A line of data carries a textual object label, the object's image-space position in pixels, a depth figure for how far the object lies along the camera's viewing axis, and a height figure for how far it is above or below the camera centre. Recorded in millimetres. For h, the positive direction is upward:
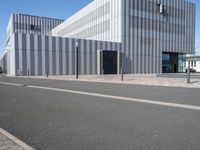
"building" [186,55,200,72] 52085 +1539
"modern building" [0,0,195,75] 28305 +4928
